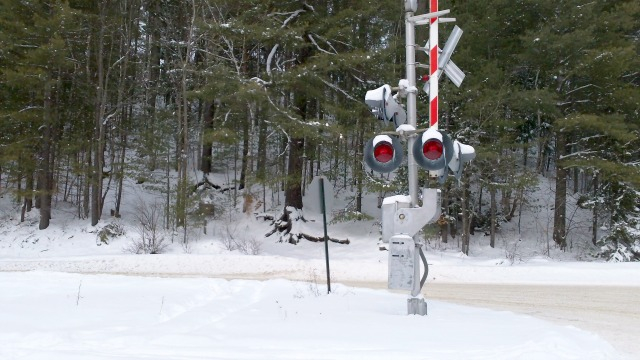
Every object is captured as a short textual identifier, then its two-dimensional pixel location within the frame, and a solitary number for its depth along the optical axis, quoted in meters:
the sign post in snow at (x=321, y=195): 11.22
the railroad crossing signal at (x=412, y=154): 7.61
